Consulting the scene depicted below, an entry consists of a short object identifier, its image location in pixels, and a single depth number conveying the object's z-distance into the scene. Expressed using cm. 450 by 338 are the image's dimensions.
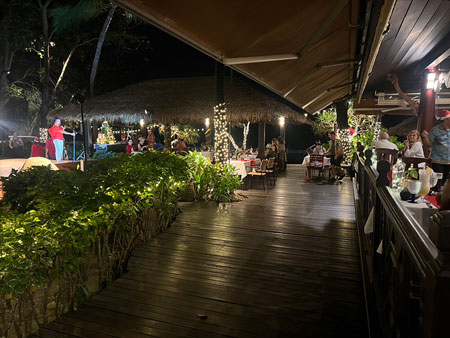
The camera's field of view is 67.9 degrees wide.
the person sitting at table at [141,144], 1300
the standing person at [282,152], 1302
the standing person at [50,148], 1289
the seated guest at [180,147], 1066
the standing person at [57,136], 1162
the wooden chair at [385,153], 545
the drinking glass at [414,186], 239
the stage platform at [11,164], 1073
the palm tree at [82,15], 1569
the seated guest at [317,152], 1058
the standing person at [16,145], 1655
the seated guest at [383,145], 616
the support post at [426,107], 699
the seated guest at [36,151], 1182
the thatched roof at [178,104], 1166
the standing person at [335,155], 966
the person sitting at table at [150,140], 1314
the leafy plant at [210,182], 744
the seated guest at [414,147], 495
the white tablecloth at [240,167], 898
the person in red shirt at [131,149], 1309
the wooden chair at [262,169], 926
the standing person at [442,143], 474
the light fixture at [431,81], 646
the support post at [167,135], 1499
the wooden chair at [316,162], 1011
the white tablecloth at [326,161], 1102
